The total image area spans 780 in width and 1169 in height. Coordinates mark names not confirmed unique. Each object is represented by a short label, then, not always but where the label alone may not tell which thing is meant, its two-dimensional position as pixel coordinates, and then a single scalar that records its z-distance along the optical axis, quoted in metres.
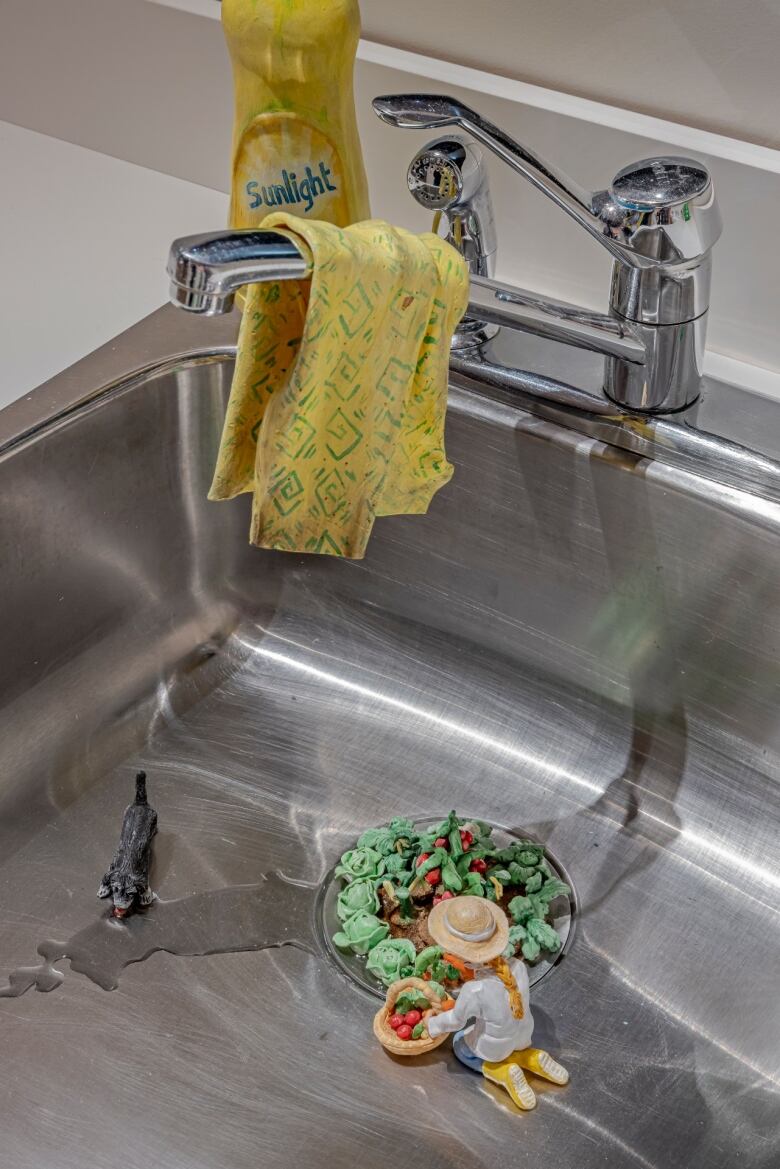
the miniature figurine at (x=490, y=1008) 0.61
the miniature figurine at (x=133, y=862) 0.73
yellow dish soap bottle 0.66
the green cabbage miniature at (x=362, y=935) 0.70
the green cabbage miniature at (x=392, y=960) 0.69
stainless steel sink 0.64
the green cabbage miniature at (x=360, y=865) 0.74
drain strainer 0.70
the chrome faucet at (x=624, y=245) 0.64
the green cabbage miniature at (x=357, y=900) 0.72
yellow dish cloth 0.56
